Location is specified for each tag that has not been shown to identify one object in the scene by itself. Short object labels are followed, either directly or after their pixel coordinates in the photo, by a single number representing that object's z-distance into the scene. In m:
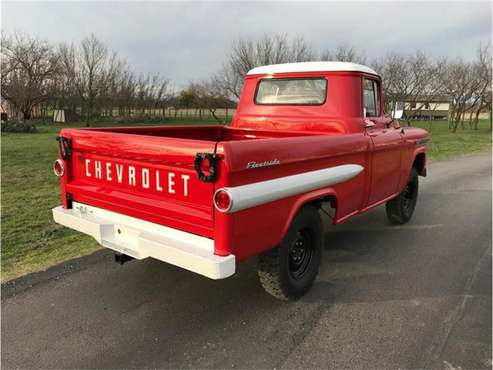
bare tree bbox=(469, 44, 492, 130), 28.81
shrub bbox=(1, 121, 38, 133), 18.59
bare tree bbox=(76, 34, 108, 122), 30.28
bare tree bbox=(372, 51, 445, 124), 27.53
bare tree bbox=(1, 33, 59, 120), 25.73
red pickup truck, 2.55
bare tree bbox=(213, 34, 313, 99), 24.67
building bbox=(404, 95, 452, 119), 28.97
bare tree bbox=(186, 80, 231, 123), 29.80
